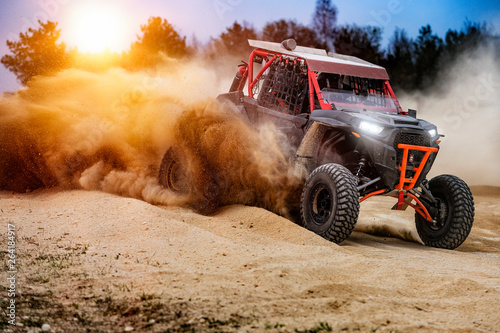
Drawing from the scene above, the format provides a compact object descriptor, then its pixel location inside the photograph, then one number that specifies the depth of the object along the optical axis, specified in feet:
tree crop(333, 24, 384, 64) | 86.12
